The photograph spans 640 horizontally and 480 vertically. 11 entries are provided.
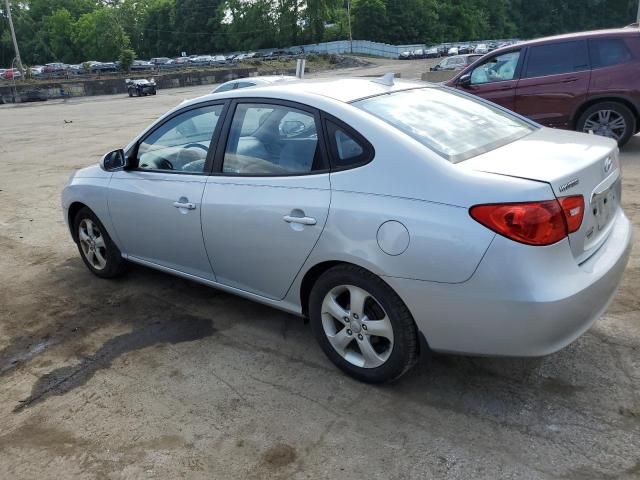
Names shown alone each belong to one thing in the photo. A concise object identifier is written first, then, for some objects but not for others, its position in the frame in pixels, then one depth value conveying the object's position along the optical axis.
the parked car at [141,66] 70.31
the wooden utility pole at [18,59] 48.83
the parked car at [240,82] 11.30
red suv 8.28
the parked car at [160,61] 78.62
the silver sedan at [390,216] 2.59
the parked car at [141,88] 40.41
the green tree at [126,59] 66.19
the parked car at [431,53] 71.47
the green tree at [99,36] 91.23
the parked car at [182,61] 75.99
